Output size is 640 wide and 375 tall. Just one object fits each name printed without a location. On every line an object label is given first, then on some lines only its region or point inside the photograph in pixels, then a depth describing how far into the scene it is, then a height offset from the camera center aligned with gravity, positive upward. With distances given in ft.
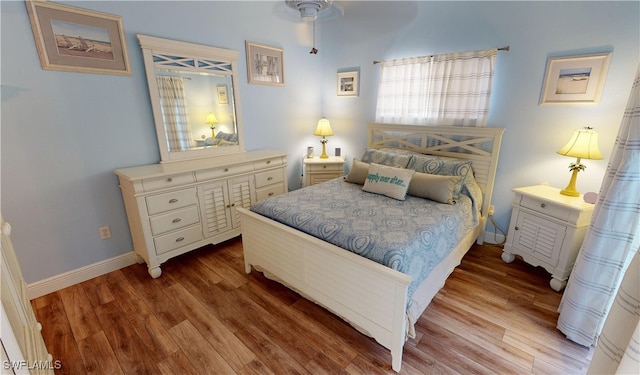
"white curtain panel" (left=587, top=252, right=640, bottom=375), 2.70 -2.05
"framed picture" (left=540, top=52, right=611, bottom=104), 7.16 +0.87
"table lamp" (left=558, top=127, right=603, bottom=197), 6.88 -0.89
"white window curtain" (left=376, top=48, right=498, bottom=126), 8.98 +0.81
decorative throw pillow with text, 8.07 -1.97
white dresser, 7.51 -2.51
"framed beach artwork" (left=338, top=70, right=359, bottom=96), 12.06 +1.26
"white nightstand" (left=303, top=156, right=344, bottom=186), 12.18 -2.42
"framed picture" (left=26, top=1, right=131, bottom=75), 6.36 +1.77
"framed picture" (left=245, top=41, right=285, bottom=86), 10.36 +1.84
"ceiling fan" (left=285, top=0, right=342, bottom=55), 8.05 +3.06
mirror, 8.14 +0.50
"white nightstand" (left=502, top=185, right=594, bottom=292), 6.84 -2.95
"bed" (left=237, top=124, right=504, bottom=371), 5.18 -2.84
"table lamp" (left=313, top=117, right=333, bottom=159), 12.48 -0.66
